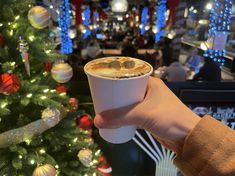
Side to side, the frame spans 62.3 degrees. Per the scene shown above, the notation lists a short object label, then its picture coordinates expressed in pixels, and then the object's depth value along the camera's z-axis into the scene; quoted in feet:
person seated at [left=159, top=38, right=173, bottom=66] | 19.84
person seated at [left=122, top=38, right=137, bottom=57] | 20.65
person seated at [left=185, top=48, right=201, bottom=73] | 15.19
